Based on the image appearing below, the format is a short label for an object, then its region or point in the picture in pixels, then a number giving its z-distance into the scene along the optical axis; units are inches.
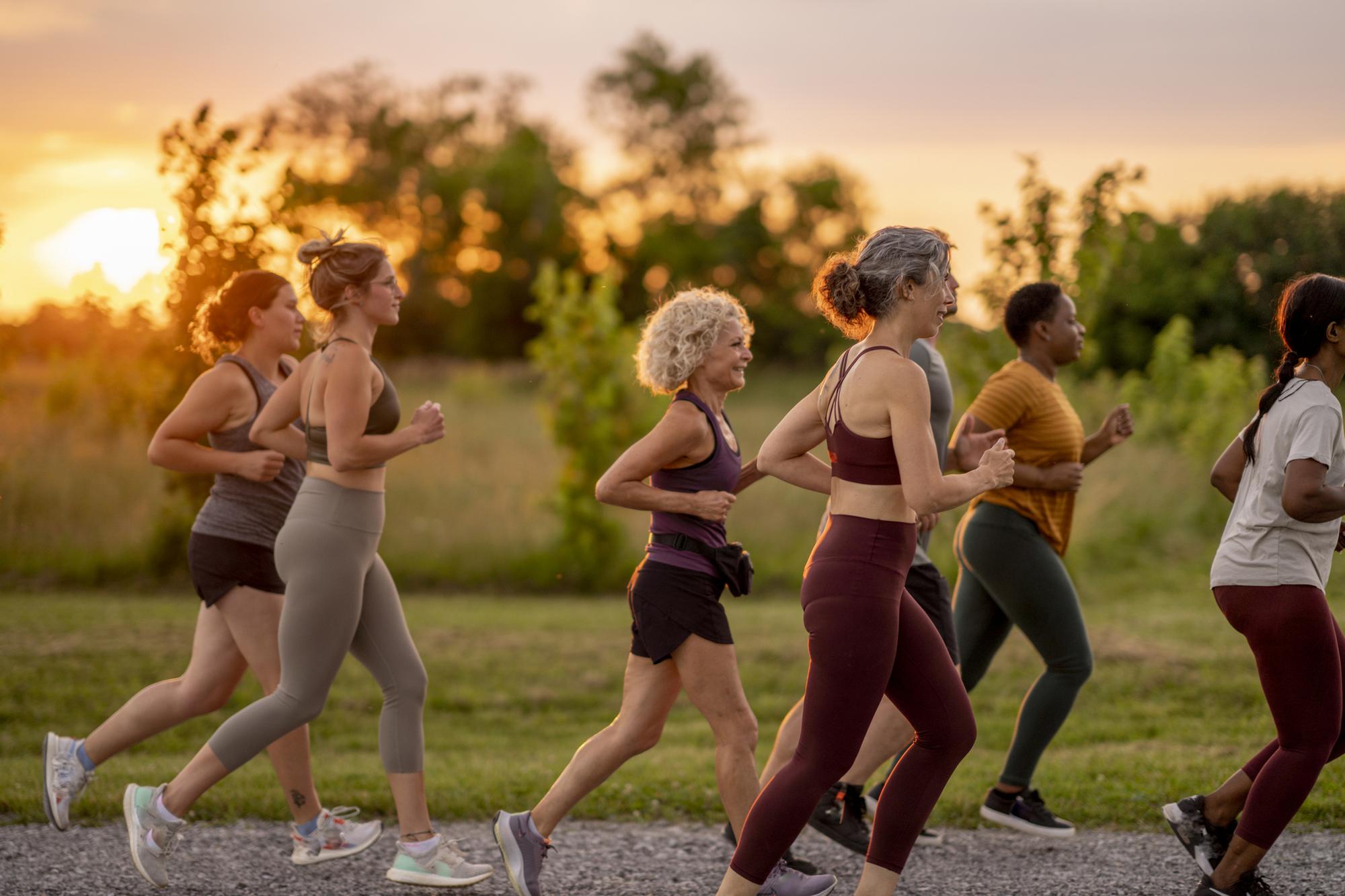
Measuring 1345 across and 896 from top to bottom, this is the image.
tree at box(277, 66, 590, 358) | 1920.5
